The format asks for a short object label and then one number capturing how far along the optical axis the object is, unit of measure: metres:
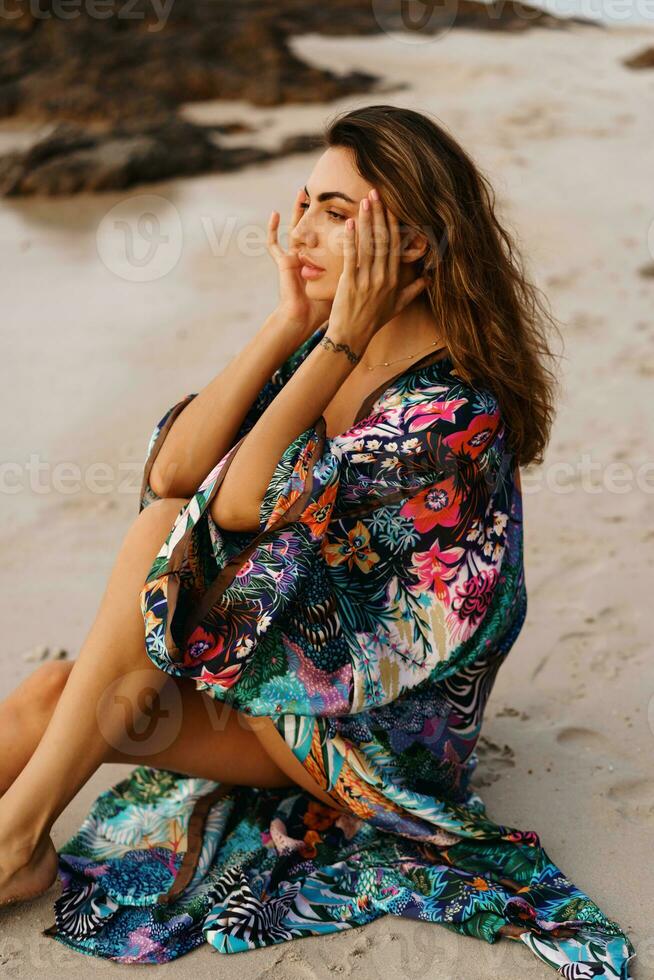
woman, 2.32
